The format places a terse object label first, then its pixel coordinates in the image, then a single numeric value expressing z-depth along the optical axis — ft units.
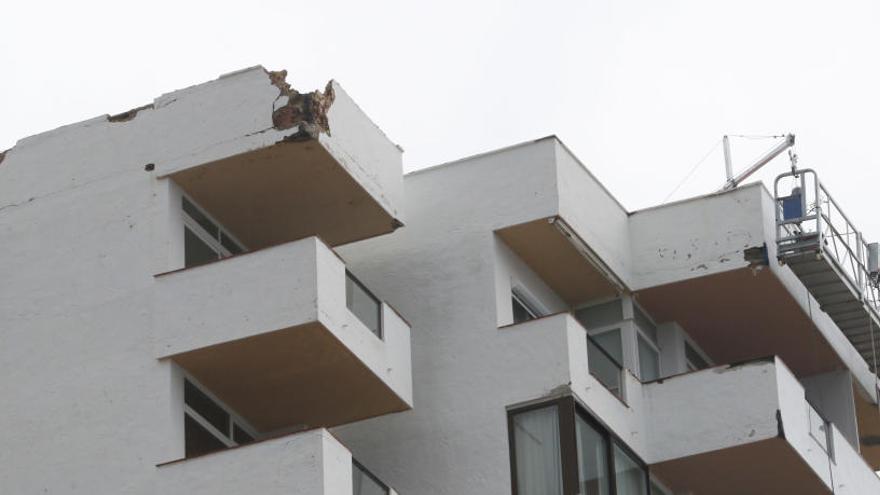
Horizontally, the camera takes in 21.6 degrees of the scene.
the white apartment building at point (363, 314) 95.20
